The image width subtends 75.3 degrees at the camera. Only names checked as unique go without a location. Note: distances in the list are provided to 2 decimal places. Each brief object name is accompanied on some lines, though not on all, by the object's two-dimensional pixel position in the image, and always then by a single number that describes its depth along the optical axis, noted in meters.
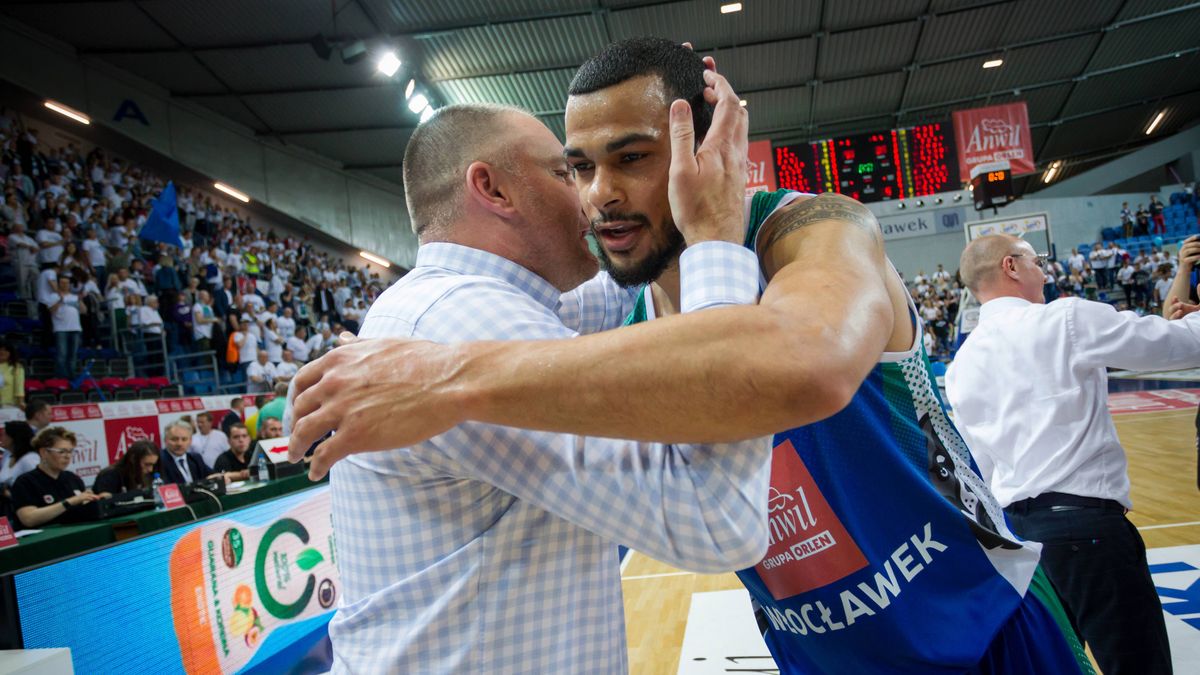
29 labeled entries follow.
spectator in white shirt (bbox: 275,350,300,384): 12.82
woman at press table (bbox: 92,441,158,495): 6.23
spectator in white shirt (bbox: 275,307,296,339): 14.21
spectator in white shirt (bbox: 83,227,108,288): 11.17
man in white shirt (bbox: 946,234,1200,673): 2.66
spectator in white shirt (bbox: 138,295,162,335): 11.11
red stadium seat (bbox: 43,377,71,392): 9.45
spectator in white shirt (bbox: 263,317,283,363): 13.44
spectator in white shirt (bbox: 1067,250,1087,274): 20.77
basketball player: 1.37
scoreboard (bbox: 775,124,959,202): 17.11
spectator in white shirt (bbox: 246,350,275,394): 12.51
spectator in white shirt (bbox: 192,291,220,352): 12.03
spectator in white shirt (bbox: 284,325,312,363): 14.25
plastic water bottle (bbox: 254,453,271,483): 5.83
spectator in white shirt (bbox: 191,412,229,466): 8.62
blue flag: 11.67
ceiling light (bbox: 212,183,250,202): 17.40
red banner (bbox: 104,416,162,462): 9.12
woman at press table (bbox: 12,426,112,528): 5.76
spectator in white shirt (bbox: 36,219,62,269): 10.45
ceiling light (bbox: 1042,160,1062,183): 29.76
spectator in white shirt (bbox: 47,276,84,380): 9.98
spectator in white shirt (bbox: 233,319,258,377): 12.60
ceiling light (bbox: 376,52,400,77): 12.40
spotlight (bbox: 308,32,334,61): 12.77
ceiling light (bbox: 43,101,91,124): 13.59
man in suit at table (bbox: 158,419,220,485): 7.08
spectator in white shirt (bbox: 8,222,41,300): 10.09
